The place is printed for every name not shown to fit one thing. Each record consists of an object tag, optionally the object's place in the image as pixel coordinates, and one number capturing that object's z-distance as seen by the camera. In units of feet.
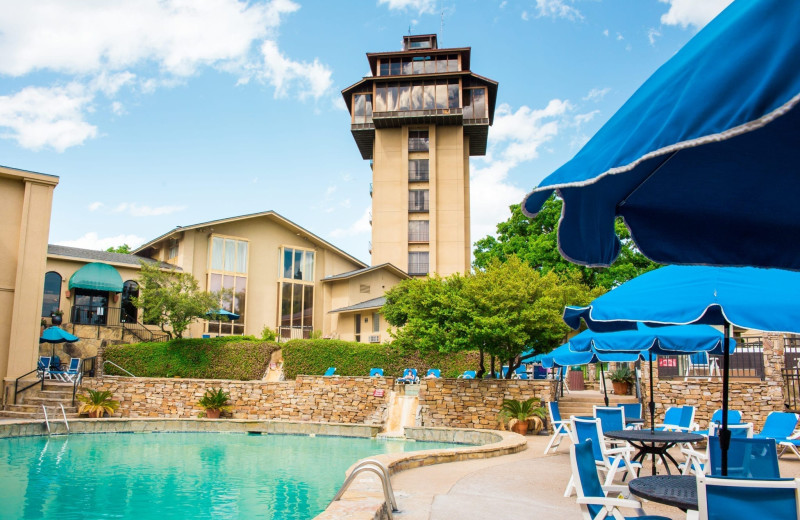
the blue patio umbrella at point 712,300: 14.96
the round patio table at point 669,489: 13.65
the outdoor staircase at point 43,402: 66.18
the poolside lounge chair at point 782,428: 35.27
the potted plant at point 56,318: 89.71
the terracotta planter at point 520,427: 56.80
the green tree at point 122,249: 170.74
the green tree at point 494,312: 59.06
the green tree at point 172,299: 87.92
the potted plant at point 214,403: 72.33
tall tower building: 147.74
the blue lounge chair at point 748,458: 18.17
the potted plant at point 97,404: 69.77
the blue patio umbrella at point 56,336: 82.02
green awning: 94.51
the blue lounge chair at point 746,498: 11.45
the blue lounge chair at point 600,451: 24.86
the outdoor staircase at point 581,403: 59.88
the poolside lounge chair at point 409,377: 74.28
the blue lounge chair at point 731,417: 37.38
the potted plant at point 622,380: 69.21
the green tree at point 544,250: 106.22
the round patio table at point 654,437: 23.87
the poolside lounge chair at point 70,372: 79.59
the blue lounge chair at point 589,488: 14.88
